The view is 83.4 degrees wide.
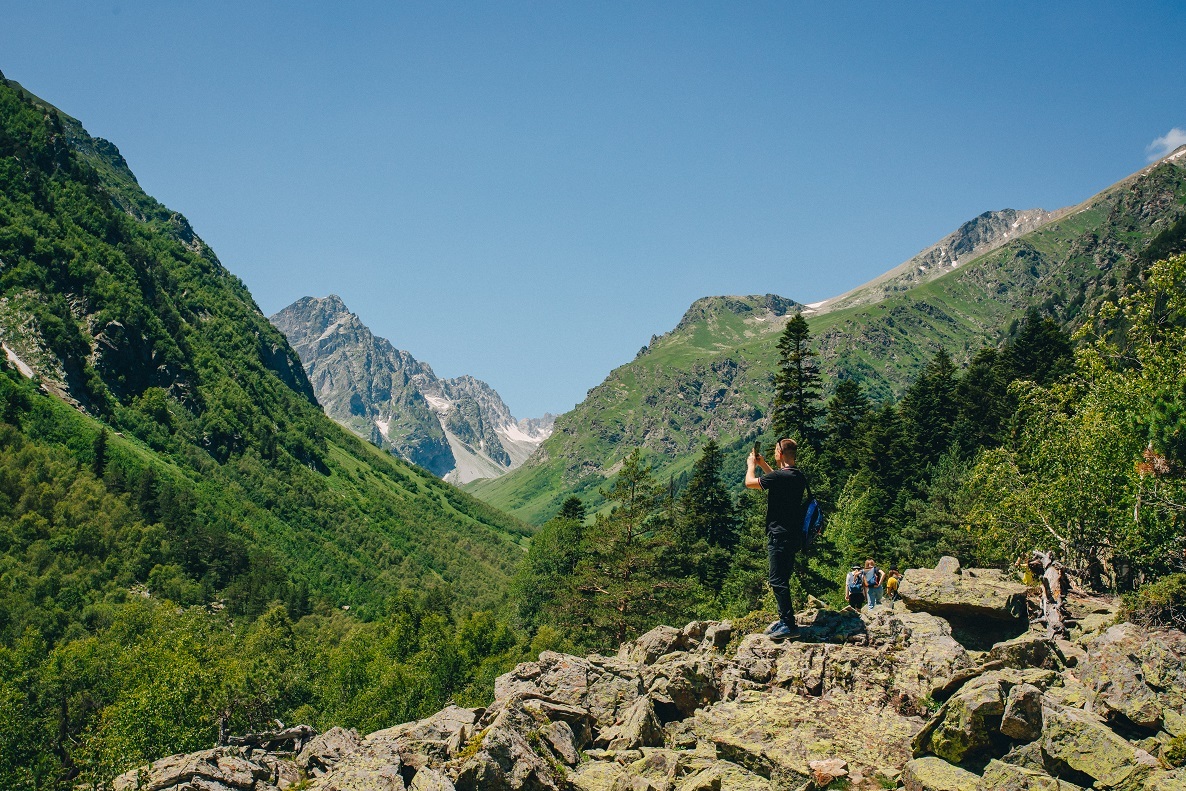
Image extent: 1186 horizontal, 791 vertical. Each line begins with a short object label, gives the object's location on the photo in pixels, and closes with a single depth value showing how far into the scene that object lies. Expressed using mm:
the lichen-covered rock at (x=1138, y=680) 12646
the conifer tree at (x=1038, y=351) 63938
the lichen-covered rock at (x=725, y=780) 12844
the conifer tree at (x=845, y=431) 65000
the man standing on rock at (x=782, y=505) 15328
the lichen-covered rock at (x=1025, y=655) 15730
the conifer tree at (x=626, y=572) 42062
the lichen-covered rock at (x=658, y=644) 24000
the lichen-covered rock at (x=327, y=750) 17516
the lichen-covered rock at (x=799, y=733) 13797
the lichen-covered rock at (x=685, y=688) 17797
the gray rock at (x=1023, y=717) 12477
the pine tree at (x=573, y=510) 71500
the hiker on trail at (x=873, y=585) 23594
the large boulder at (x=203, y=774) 15352
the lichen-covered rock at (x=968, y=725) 12688
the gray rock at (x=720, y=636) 22109
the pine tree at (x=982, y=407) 59781
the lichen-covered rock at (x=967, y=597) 19000
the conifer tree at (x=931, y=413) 63562
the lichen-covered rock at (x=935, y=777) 12008
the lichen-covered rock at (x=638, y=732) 15898
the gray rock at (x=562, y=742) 15453
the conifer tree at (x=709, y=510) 62156
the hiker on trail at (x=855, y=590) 24094
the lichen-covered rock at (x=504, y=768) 13586
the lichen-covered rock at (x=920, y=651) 15594
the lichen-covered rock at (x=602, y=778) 13492
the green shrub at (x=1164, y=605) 17672
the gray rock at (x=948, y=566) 22625
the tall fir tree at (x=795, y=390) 59000
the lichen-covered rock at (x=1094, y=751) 11070
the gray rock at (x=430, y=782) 13297
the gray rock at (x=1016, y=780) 11117
